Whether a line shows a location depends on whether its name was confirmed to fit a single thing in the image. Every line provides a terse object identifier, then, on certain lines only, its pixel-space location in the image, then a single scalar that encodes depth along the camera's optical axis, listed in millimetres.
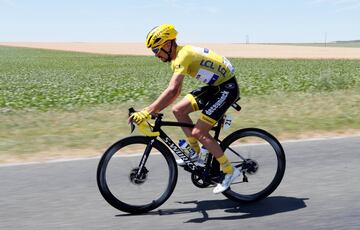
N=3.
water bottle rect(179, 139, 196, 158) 5340
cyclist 4863
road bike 5121
